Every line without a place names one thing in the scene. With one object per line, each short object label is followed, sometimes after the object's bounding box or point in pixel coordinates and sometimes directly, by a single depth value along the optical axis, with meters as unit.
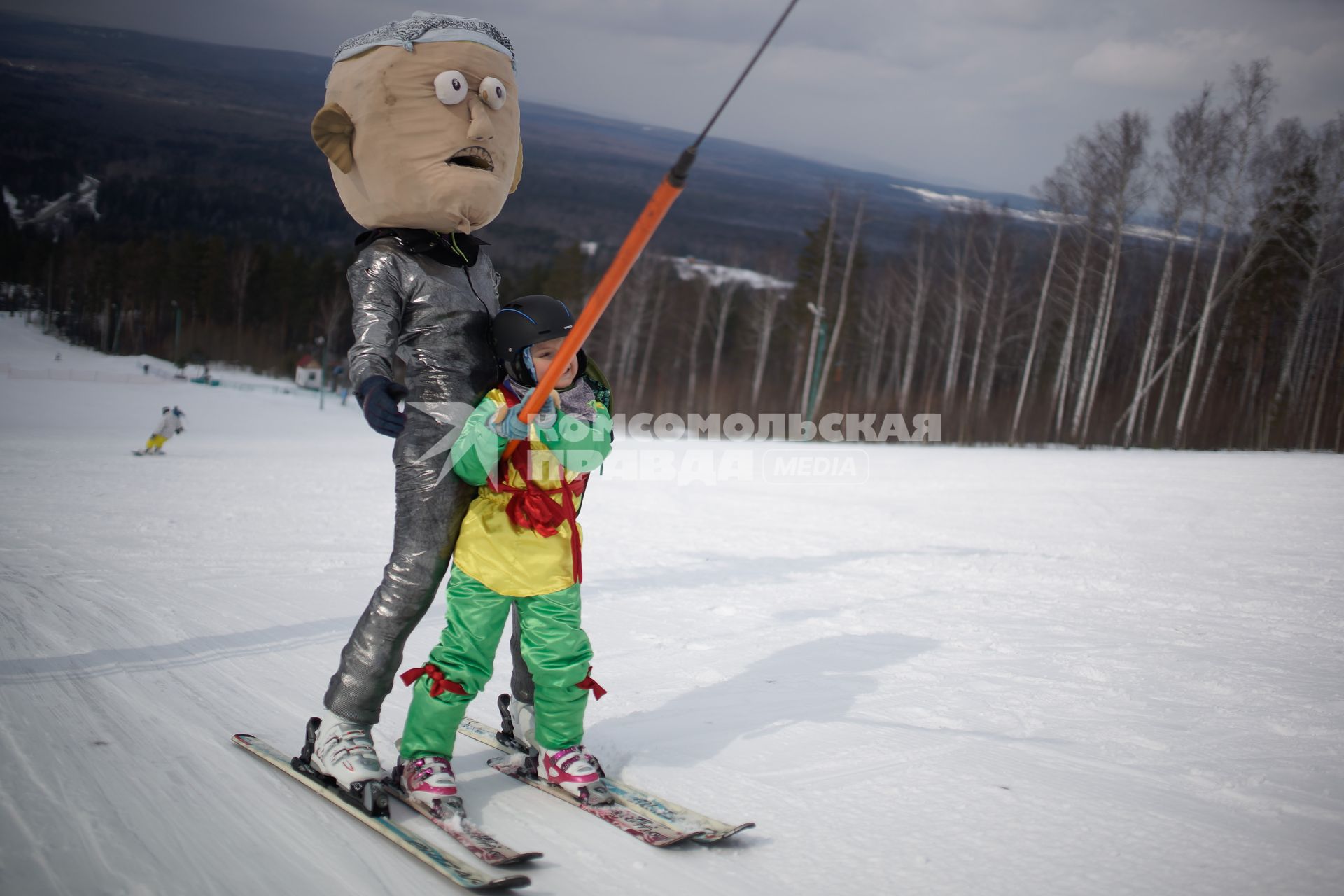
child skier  2.62
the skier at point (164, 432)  15.46
